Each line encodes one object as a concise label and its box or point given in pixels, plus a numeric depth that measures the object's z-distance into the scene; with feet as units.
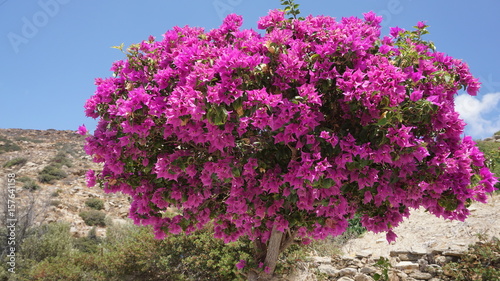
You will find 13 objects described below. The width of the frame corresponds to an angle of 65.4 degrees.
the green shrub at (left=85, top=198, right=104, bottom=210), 66.24
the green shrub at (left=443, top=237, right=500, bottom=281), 24.75
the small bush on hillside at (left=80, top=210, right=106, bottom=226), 59.00
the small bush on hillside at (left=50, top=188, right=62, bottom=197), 65.65
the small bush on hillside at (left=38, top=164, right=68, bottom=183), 74.08
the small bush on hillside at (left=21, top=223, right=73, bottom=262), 39.04
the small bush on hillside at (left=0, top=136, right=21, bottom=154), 95.60
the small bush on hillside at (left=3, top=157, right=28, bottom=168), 81.97
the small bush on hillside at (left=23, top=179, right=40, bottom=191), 66.45
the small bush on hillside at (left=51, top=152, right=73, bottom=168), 86.12
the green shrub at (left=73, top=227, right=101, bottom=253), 47.67
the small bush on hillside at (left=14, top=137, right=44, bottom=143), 110.24
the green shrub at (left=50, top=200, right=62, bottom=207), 60.70
